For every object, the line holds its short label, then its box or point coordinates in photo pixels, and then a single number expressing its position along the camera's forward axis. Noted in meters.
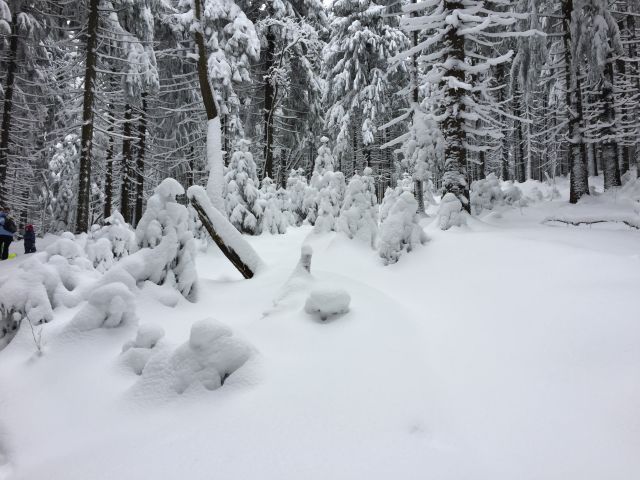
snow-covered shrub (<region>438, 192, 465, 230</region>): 7.95
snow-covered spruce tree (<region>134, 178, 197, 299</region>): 5.03
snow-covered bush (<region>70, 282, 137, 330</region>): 3.72
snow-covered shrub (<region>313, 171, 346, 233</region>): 10.05
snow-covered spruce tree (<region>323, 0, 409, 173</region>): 21.22
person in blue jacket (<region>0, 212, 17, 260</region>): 10.77
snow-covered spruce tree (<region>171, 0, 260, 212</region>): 15.10
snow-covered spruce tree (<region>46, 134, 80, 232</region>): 23.62
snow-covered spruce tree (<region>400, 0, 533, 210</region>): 8.45
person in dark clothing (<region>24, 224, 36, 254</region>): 11.41
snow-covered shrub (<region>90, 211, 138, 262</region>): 9.26
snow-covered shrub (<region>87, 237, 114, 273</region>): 8.31
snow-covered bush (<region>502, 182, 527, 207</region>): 11.73
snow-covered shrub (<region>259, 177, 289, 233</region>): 14.48
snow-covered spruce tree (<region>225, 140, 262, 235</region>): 13.97
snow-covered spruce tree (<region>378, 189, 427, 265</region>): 6.75
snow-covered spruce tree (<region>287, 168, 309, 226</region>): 20.22
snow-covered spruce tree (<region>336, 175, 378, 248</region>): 8.71
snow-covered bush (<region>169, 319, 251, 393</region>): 2.85
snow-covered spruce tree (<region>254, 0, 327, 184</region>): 15.97
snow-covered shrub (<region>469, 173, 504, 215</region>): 11.75
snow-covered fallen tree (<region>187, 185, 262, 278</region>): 6.76
